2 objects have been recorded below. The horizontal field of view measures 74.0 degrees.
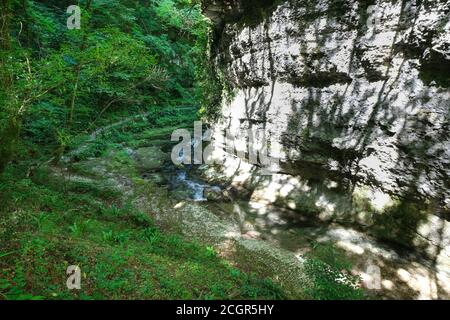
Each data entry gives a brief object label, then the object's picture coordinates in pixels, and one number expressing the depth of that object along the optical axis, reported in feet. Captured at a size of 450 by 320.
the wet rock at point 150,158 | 42.24
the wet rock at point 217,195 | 33.71
